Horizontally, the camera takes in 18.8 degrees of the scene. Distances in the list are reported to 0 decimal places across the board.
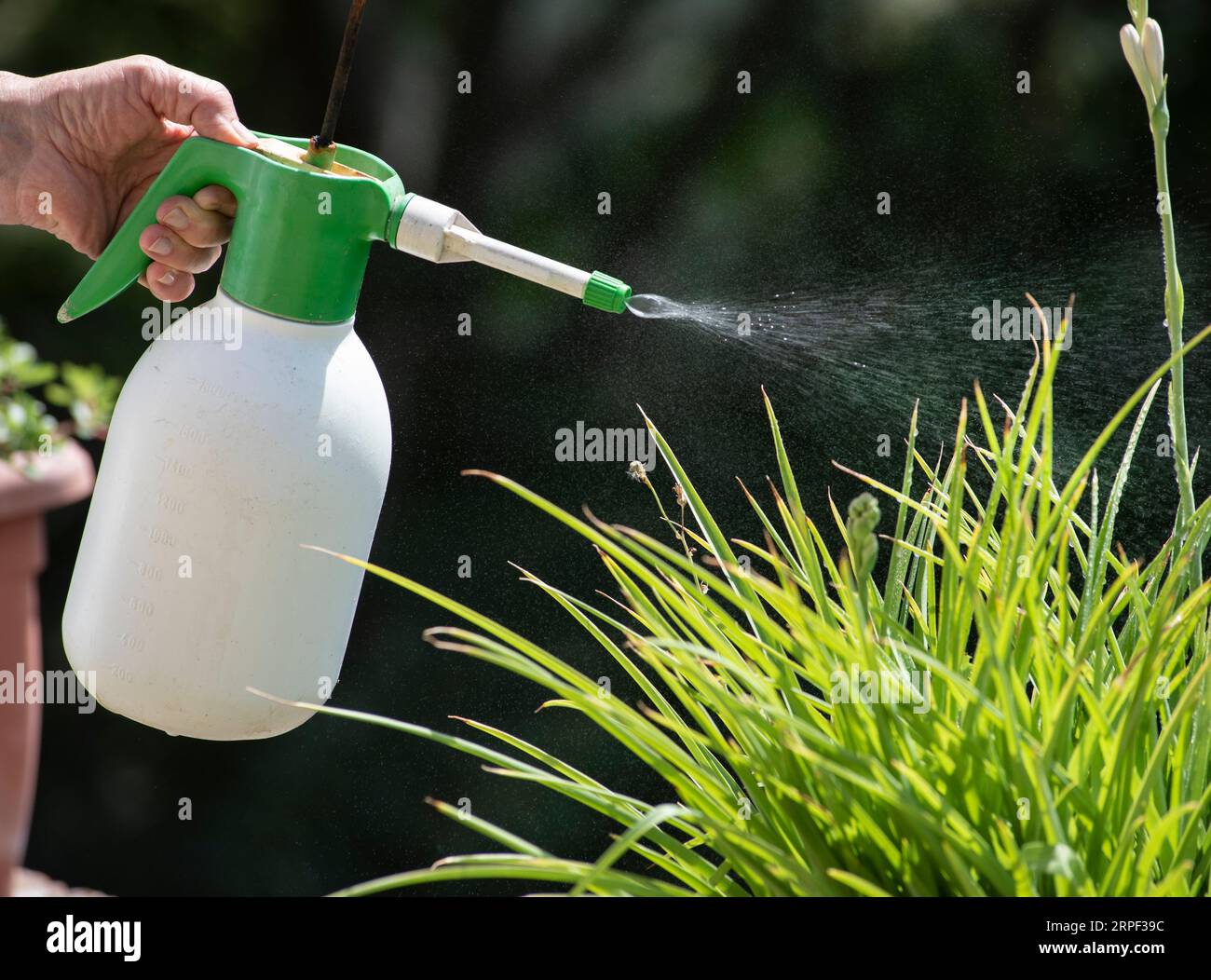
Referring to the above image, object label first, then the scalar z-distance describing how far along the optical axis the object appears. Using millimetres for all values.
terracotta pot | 2096
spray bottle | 1406
